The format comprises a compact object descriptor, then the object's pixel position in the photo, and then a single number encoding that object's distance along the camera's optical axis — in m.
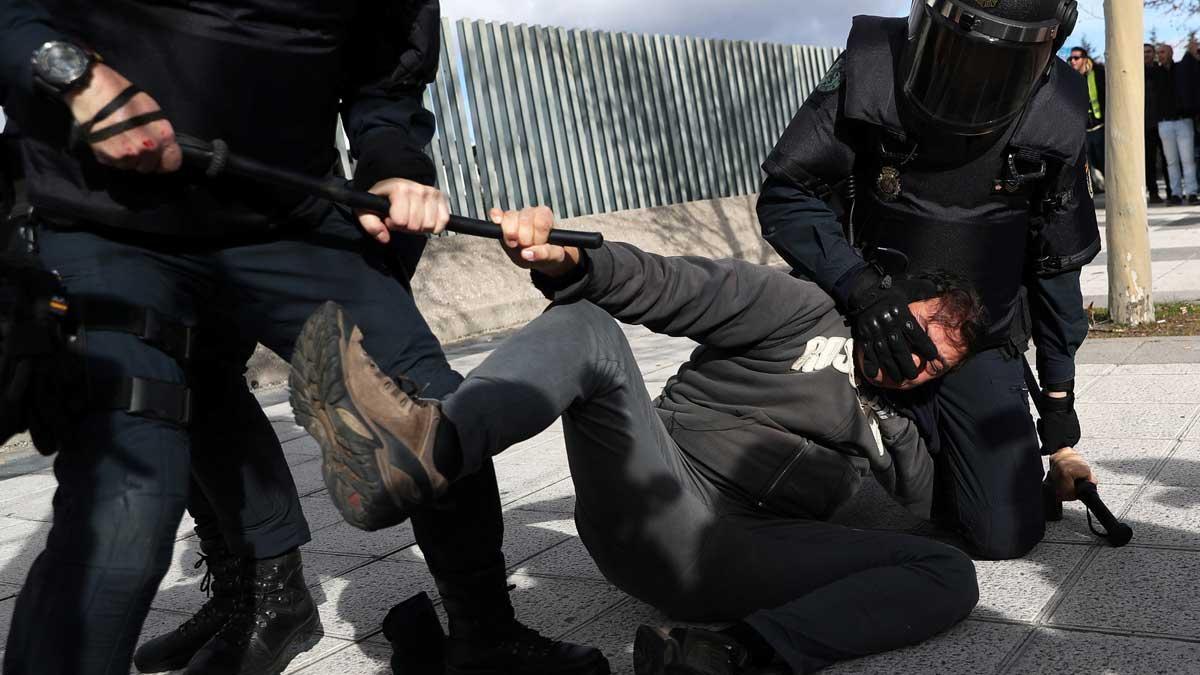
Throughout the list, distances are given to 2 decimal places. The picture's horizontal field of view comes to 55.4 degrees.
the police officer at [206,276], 1.70
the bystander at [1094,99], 13.51
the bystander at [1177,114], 13.38
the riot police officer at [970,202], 2.91
